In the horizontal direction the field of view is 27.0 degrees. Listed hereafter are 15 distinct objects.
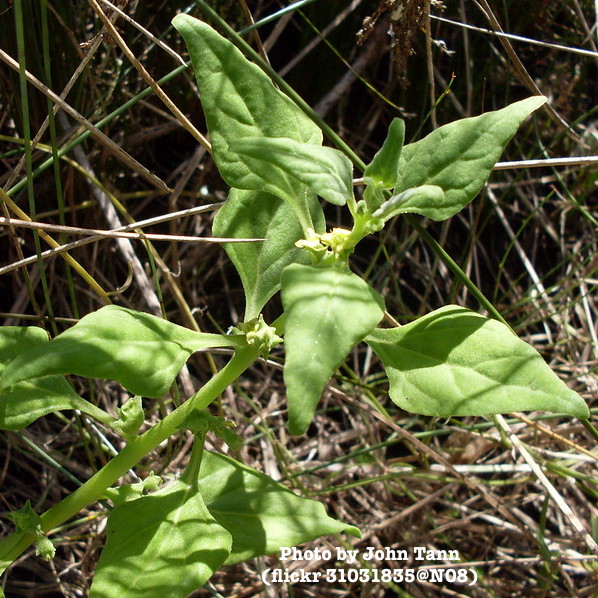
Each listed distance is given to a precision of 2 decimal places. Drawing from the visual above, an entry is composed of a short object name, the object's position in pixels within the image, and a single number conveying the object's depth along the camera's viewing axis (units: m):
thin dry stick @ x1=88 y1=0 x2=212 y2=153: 0.39
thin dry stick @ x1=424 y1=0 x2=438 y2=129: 0.42
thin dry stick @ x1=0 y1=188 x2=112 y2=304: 0.41
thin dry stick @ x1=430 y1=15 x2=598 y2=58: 0.43
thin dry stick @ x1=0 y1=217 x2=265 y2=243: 0.38
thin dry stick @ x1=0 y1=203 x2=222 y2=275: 0.40
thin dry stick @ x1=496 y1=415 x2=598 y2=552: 0.42
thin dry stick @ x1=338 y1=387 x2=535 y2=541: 0.44
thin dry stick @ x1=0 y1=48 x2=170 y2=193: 0.40
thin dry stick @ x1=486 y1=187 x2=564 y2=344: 0.53
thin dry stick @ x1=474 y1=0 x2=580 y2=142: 0.44
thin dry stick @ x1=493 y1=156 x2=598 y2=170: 0.40
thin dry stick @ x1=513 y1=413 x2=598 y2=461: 0.45
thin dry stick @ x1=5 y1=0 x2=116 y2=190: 0.40
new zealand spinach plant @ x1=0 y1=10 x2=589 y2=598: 0.33
